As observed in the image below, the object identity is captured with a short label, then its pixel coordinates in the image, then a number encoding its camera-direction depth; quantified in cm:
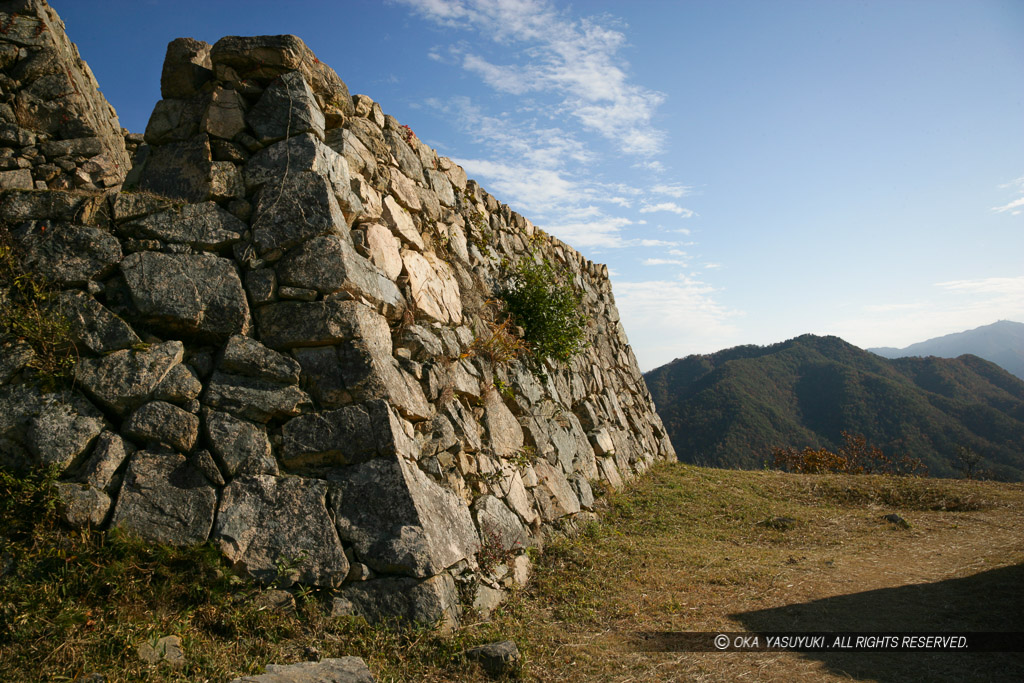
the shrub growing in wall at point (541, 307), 930
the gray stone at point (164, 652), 325
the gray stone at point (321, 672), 322
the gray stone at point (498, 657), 393
